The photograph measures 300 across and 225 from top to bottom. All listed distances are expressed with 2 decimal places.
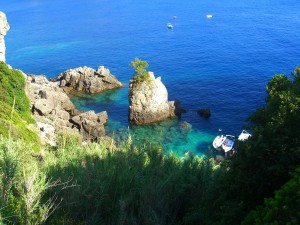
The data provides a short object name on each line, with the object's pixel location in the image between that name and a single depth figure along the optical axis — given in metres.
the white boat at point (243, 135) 36.76
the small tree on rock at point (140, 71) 45.54
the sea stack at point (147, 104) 44.44
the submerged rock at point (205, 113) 44.91
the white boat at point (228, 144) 36.34
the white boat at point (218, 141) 37.28
